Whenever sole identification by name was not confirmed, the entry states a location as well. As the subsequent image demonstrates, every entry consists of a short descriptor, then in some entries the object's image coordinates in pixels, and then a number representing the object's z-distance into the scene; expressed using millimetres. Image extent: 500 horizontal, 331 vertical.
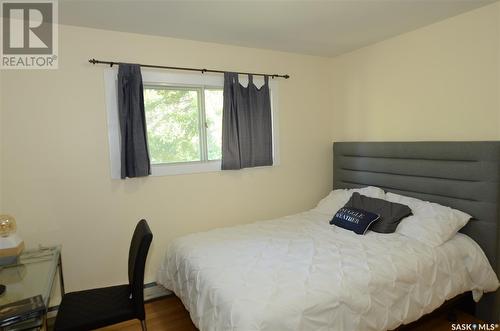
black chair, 1694
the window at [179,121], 2676
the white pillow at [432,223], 2236
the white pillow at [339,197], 2955
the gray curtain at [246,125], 3002
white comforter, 1562
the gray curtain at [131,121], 2523
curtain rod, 2454
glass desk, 1415
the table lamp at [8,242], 1912
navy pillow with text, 2516
